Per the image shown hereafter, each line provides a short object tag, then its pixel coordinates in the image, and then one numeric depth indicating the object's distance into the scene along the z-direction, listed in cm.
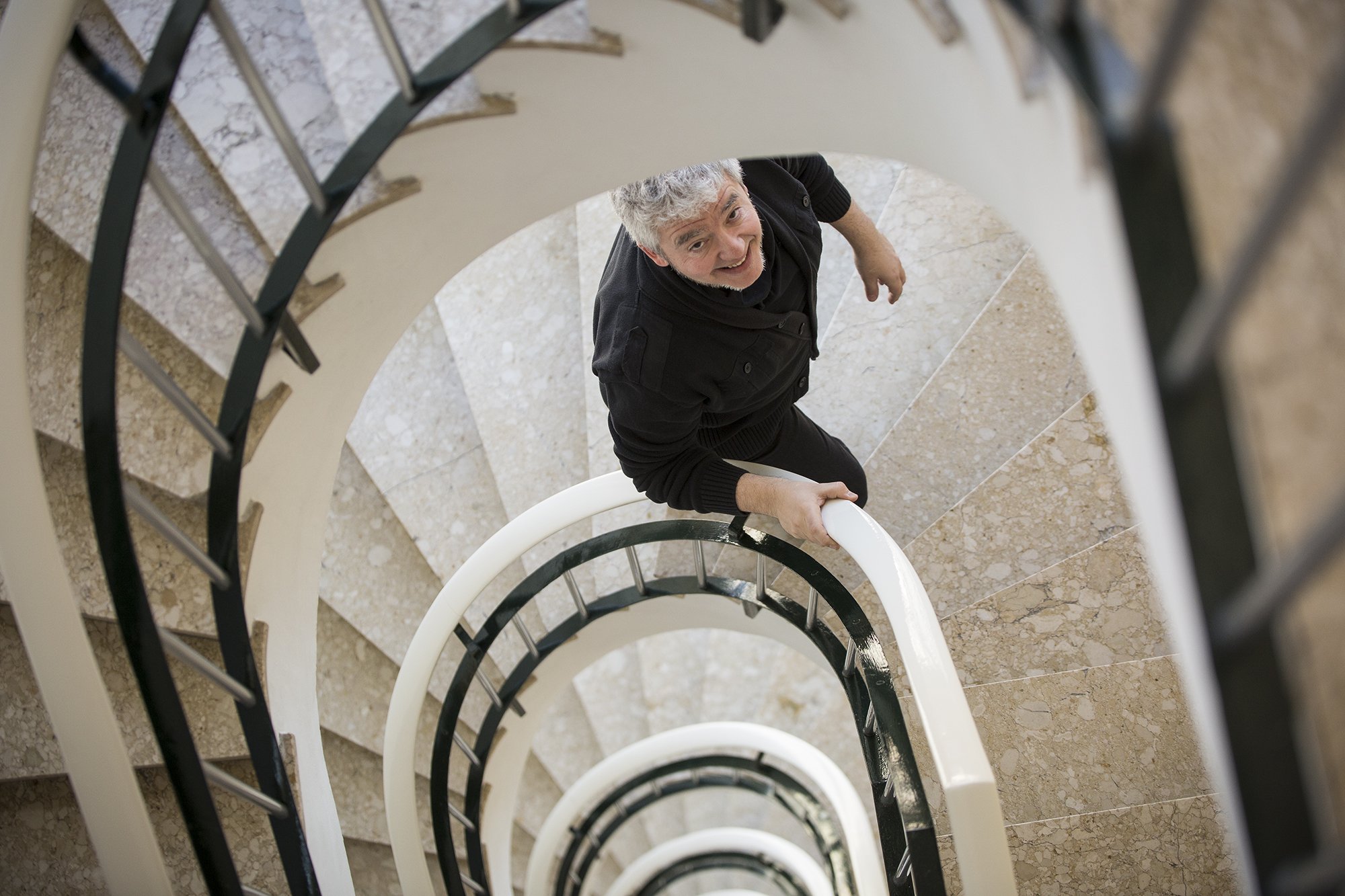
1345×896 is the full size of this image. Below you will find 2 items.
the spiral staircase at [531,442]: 117
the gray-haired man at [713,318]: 263
